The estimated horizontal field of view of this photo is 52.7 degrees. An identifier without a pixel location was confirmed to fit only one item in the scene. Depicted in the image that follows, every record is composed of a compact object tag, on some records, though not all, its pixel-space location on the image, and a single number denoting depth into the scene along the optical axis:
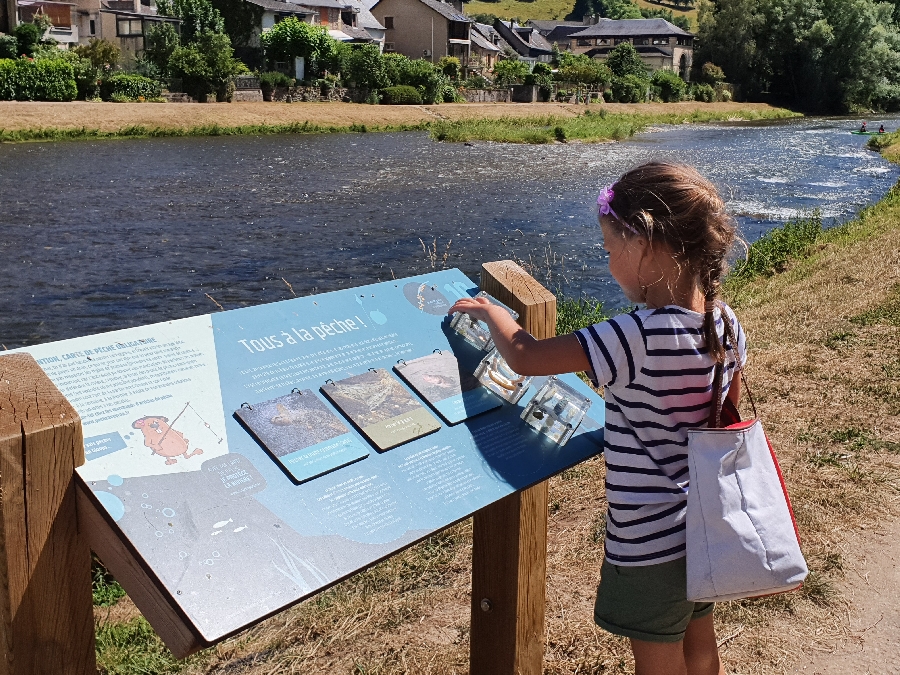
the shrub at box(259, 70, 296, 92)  43.62
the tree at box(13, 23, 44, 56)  39.59
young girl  2.09
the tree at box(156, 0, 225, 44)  51.34
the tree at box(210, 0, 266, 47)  55.28
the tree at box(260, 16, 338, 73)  49.84
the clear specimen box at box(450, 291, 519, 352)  2.64
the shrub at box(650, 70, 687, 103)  61.16
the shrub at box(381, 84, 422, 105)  45.97
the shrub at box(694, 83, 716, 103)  62.62
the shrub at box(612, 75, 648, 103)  57.94
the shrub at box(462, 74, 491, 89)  56.83
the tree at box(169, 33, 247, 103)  40.75
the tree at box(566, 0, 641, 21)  124.71
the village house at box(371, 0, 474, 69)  66.88
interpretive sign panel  1.77
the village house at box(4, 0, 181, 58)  48.06
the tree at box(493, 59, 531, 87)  59.56
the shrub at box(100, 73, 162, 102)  37.44
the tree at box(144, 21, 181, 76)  43.53
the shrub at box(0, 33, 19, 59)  38.53
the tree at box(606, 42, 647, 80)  63.59
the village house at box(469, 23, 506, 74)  68.88
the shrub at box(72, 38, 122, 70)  40.63
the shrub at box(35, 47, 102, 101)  36.62
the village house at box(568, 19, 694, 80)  77.56
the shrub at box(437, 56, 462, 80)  57.00
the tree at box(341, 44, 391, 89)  46.78
